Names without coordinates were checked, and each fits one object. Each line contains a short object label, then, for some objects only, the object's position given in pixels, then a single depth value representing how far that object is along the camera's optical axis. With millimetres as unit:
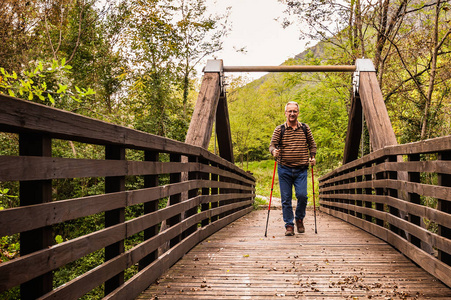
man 6316
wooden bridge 1831
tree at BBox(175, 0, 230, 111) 16078
